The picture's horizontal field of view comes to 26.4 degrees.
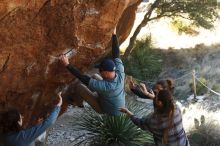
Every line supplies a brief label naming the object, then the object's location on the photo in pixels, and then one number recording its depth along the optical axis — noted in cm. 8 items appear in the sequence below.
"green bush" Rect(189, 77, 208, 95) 1623
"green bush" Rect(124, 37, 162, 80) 1884
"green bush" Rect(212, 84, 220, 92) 1587
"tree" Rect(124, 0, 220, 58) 1981
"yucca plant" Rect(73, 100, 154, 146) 900
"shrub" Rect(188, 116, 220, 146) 1046
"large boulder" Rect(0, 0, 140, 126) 679
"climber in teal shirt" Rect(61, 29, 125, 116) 671
